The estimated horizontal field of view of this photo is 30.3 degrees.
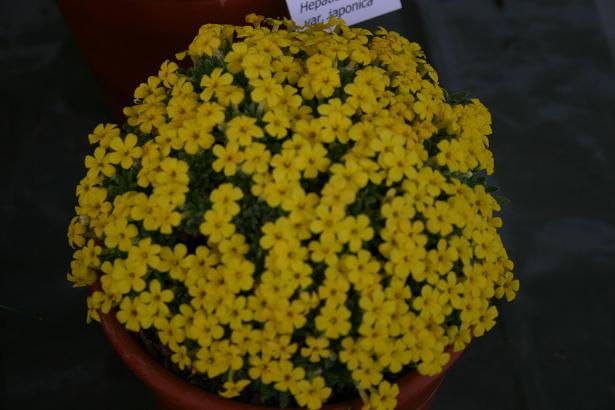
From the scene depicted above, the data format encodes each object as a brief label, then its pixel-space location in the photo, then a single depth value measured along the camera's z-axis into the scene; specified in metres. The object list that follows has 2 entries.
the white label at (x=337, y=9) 0.38
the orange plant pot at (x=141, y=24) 0.38
